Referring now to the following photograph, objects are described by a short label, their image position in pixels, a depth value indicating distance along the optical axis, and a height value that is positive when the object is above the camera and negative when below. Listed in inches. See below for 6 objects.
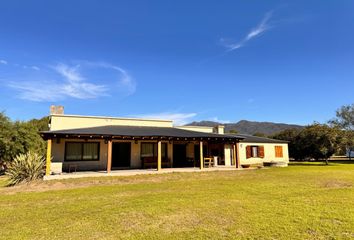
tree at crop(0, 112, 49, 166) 892.0 +57.0
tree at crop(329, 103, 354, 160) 1540.4 +216.1
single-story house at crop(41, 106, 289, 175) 625.0 +22.1
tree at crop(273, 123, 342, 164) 1083.3 +49.4
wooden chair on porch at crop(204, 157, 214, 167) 767.2 -28.6
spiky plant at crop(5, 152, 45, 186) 491.5 -31.8
